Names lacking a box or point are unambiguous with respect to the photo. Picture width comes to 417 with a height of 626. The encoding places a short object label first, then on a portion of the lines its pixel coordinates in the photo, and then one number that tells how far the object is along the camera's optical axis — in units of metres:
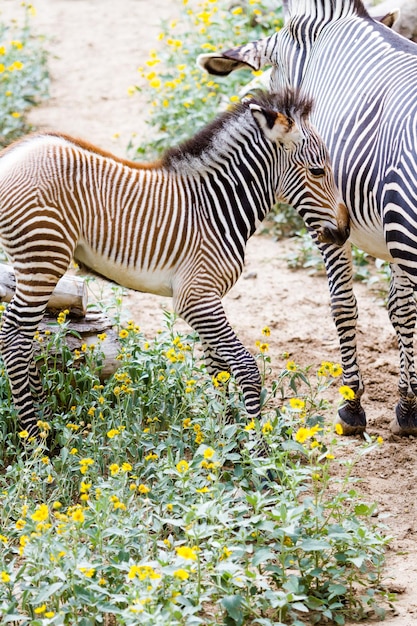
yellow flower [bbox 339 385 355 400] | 9.73
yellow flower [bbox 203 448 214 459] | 9.12
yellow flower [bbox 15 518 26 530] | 9.05
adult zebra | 11.29
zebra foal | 11.41
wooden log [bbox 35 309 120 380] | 12.84
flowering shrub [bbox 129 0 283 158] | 20.23
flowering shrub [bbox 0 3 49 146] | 21.36
